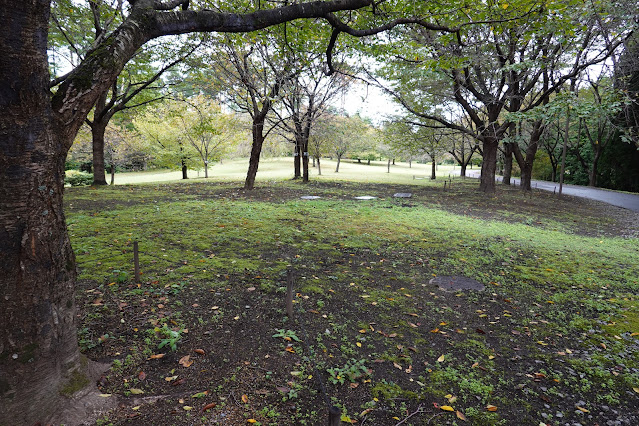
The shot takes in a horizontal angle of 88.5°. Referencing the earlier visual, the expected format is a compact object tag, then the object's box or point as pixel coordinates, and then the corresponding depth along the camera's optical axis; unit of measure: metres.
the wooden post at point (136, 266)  4.32
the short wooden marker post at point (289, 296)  3.74
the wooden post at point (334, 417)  1.55
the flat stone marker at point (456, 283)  5.24
